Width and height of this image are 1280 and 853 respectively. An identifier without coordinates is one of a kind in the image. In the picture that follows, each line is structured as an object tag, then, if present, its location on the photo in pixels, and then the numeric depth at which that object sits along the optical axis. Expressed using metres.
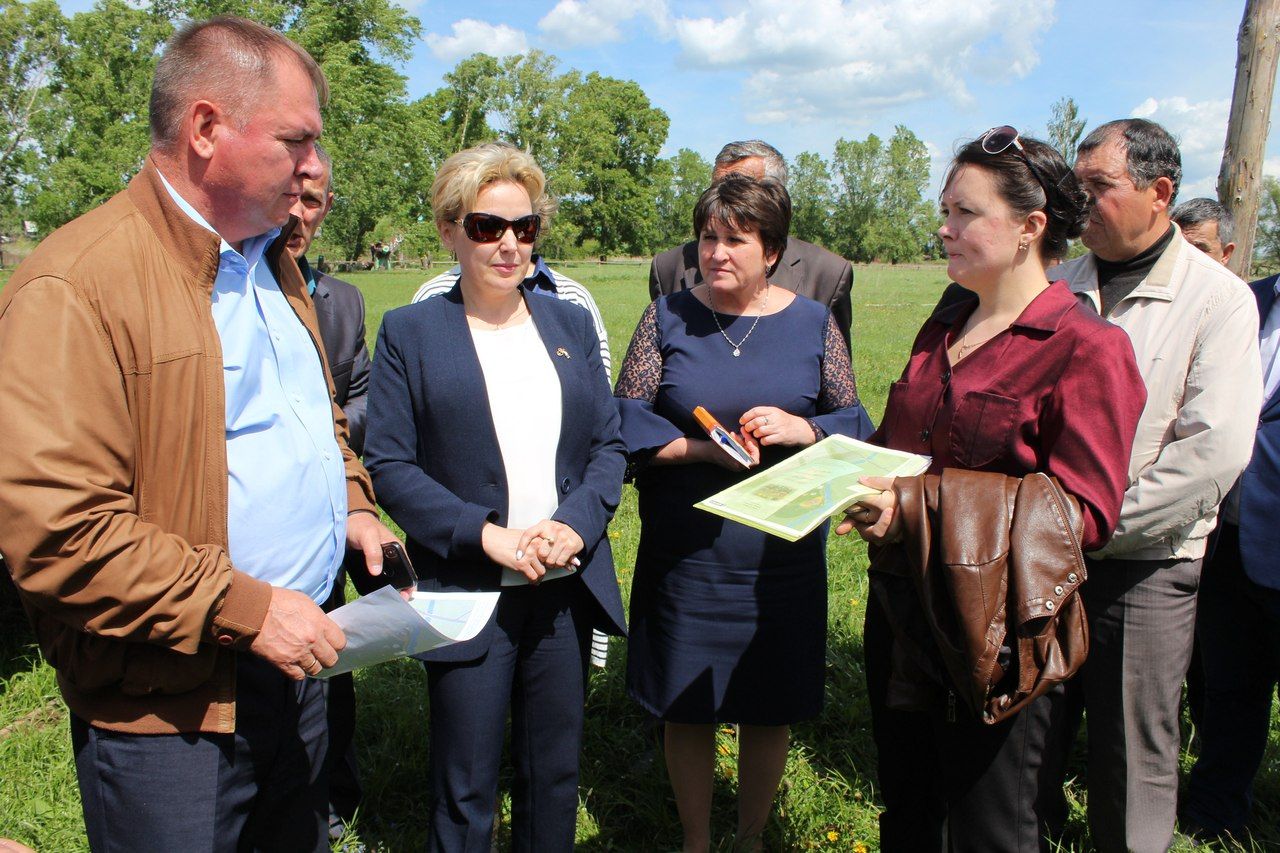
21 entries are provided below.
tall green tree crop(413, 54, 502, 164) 60.72
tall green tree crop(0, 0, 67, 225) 42.06
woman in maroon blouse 2.19
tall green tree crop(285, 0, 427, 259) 38.62
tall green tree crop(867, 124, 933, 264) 82.62
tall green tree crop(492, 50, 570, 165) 60.38
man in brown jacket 1.63
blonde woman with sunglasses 2.59
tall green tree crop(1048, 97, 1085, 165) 30.62
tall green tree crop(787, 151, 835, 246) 85.56
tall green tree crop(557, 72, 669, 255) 64.25
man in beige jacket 2.71
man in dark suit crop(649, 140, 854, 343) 4.44
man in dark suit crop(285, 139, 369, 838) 3.34
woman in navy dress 3.04
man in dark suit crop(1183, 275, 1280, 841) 3.22
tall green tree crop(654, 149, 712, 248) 75.06
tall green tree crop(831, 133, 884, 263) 86.56
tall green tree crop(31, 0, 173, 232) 39.81
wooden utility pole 4.00
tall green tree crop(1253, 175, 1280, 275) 31.63
